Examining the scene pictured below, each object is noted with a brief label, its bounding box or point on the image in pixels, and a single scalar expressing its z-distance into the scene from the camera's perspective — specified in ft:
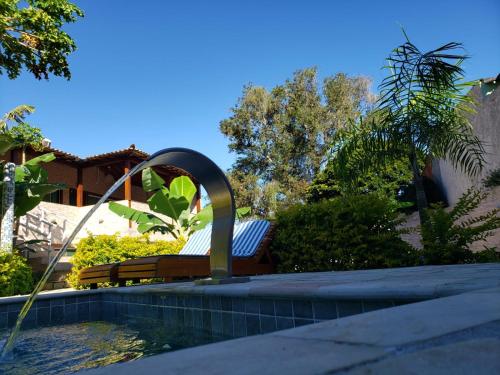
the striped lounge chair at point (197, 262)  19.83
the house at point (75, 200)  48.11
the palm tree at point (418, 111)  24.13
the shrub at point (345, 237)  22.47
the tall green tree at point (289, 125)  78.95
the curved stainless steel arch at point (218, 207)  14.99
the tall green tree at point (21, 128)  43.39
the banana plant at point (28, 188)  39.99
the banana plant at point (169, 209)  41.50
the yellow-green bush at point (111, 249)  38.91
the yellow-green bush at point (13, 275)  29.84
